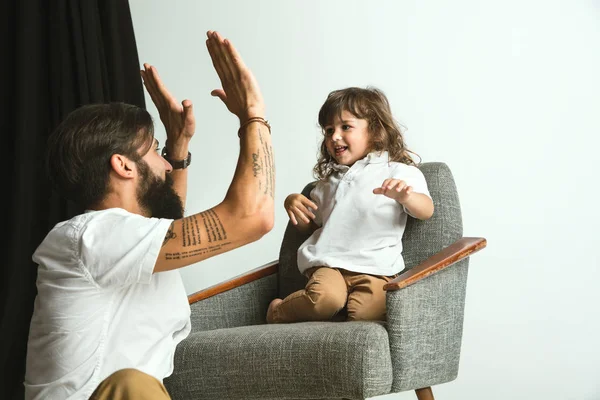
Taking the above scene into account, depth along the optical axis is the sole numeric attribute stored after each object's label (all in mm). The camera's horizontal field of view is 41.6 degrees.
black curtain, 3211
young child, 2281
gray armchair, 1874
